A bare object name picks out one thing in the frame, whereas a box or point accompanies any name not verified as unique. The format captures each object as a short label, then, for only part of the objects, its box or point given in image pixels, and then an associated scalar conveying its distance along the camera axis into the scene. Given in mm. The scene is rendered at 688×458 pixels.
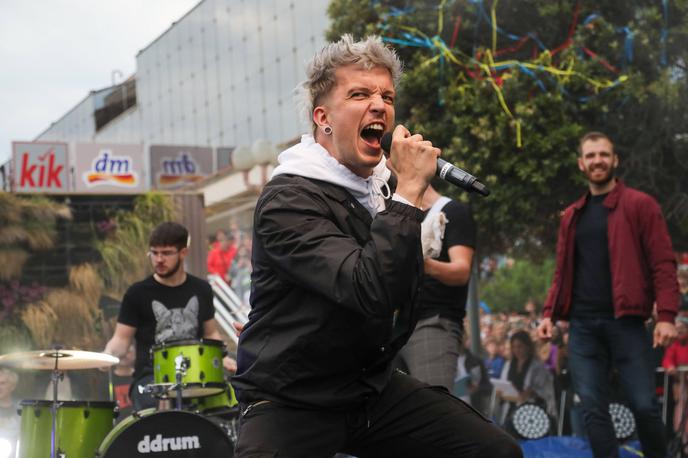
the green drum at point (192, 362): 6840
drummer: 7270
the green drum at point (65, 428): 6488
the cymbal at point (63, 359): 6340
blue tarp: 8387
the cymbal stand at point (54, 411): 6422
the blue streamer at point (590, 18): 11516
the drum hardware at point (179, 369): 6707
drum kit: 6352
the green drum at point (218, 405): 7234
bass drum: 6297
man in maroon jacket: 6137
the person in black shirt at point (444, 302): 5664
